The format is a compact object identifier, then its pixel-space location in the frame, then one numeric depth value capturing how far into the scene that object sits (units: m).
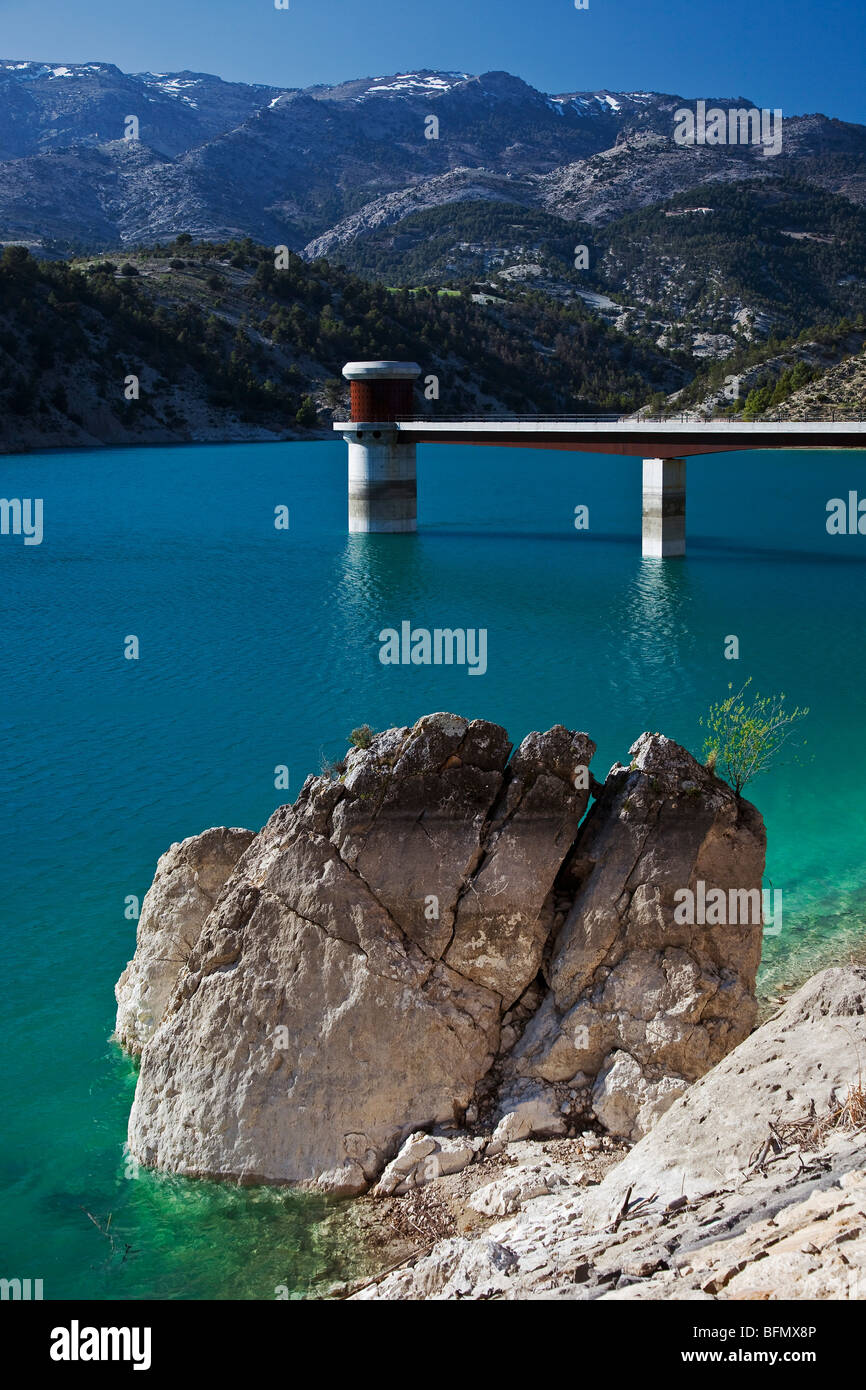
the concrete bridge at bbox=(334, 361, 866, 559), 53.44
